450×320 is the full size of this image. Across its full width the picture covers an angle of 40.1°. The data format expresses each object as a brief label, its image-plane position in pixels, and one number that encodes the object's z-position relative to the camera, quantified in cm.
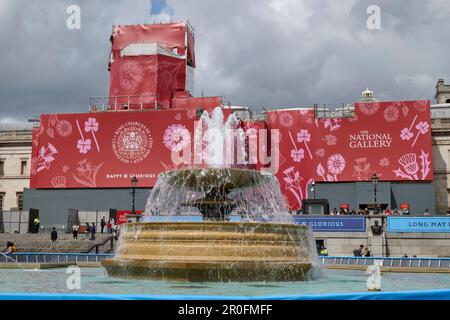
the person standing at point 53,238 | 3106
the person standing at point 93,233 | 3385
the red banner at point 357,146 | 4397
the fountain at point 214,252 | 1100
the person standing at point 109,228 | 3588
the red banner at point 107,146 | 4685
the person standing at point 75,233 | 3472
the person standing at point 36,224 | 3959
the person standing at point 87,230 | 3453
